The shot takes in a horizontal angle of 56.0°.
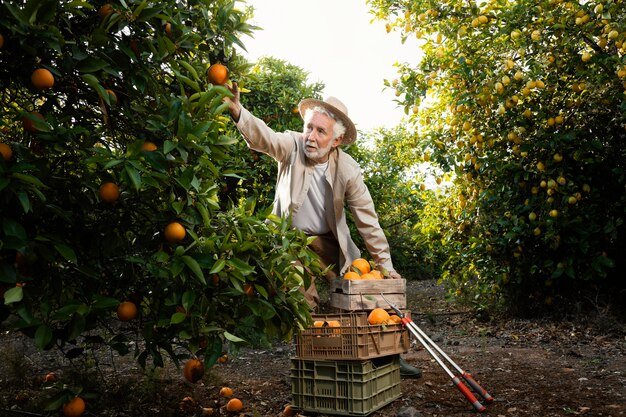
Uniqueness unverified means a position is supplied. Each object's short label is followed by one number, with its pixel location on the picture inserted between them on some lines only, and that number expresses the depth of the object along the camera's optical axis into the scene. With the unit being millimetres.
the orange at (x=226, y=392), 3814
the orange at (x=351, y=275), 3662
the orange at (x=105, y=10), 2244
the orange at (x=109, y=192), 2260
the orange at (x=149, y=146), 2287
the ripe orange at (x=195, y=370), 2672
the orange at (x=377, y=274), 3850
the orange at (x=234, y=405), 3561
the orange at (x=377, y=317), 3541
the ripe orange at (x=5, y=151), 2001
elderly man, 4047
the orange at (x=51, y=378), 3968
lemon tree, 5270
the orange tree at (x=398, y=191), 7383
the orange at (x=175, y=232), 2299
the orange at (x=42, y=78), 2094
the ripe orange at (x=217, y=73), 2613
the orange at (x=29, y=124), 2107
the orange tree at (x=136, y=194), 2111
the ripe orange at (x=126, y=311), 2445
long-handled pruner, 3444
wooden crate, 3555
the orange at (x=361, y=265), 3852
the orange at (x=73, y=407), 2484
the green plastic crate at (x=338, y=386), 3375
